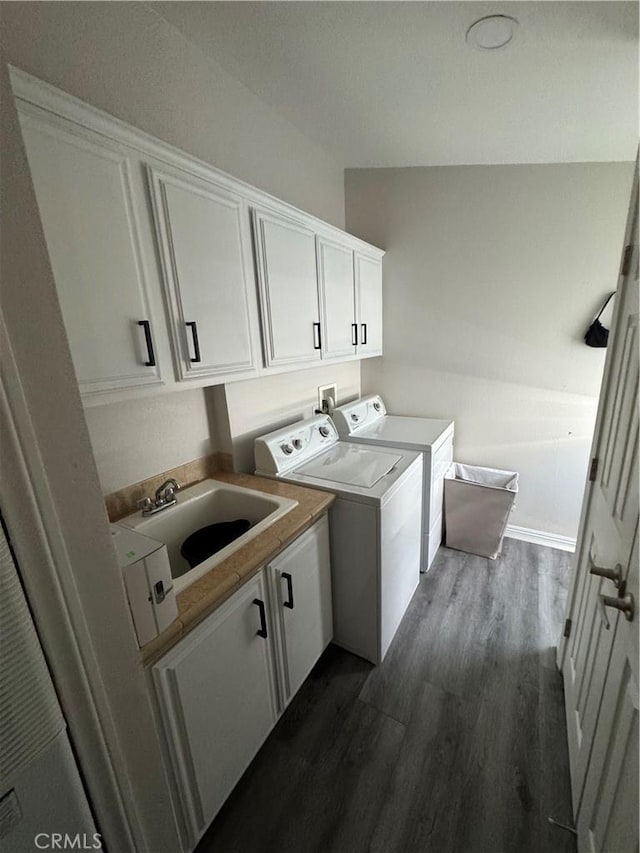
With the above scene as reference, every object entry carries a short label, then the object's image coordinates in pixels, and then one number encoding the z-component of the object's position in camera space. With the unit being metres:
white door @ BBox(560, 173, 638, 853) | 0.82
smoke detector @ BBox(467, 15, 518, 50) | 1.14
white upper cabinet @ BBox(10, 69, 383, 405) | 0.90
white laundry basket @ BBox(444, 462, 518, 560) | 2.41
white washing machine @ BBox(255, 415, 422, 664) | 1.57
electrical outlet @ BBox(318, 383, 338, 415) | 2.42
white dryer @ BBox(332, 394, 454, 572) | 2.17
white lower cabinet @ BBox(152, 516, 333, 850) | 0.99
